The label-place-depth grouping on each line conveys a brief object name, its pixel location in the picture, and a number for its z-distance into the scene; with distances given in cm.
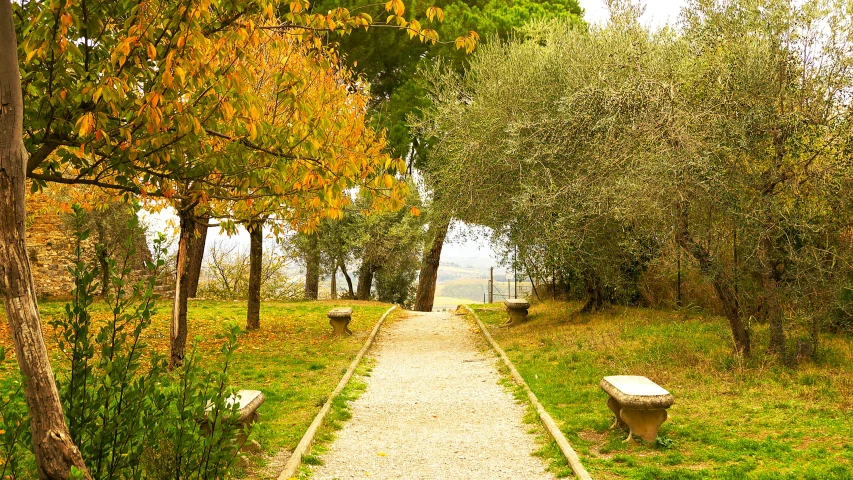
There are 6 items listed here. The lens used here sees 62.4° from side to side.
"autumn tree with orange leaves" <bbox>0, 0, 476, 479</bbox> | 388
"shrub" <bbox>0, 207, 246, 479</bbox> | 420
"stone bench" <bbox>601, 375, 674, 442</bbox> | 686
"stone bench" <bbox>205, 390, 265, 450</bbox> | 633
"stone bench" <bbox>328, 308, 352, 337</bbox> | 1558
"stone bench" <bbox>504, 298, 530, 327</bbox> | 1755
